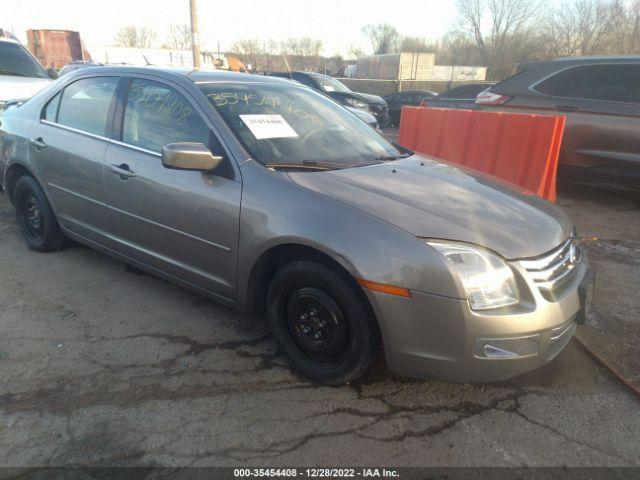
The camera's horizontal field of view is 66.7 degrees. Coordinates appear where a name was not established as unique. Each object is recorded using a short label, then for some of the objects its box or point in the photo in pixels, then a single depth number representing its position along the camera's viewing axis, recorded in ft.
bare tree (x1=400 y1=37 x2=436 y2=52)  239.30
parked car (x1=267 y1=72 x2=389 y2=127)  38.01
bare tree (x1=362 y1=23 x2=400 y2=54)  262.47
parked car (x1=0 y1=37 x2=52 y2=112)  23.25
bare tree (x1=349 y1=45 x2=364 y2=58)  267.59
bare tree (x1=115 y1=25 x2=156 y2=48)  220.21
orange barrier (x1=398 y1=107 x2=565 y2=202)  17.16
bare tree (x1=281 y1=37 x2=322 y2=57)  207.92
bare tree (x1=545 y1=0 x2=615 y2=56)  127.85
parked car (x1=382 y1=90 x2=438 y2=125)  55.72
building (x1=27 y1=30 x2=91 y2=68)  86.22
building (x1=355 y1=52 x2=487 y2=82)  155.22
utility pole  50.03
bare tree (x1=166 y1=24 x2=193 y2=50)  207.23
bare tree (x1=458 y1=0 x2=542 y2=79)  148.36
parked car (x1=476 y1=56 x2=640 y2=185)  18.52
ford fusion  7.23
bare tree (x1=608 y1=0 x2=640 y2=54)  119.24
